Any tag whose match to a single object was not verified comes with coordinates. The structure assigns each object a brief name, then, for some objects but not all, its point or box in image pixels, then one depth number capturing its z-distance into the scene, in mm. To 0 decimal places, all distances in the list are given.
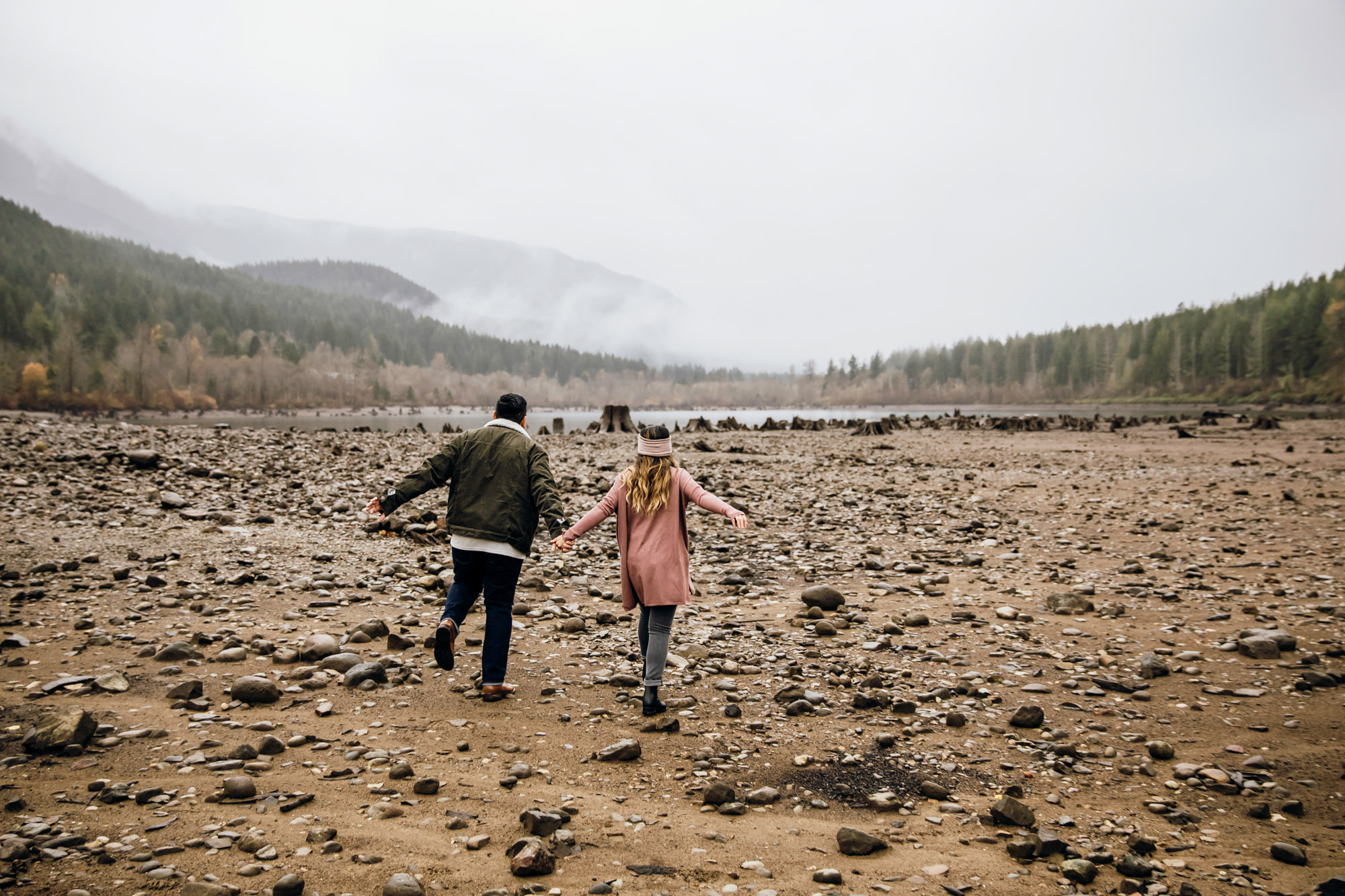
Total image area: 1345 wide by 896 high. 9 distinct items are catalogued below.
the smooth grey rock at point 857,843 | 3775
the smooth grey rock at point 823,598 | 8688
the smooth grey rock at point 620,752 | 4988
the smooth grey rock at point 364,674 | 6195
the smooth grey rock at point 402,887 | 3279
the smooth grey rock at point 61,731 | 4629
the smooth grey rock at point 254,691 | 5719
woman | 5867
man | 6082
